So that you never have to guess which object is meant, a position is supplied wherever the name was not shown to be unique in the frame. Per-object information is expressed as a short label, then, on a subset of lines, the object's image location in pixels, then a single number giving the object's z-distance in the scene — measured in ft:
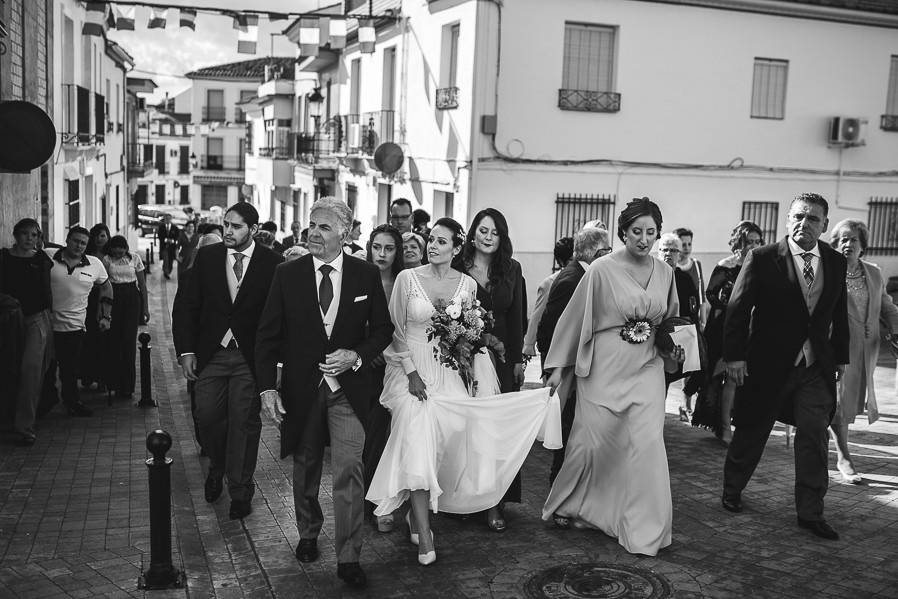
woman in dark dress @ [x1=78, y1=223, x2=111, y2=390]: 35.35
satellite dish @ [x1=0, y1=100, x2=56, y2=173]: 30.35
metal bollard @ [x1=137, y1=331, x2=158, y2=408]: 35.68
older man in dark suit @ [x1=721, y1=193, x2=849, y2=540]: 21.93
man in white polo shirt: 32.07
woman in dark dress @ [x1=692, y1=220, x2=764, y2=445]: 30.27
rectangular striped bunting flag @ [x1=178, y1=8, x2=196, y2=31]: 62.44
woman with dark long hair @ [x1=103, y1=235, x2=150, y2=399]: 36.11
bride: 19.76
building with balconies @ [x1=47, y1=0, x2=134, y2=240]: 57.41
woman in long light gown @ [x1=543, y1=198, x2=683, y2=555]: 20.56
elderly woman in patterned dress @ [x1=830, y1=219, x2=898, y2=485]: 26.32
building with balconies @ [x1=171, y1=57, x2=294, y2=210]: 244.83
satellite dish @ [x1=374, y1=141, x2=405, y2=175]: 71.87
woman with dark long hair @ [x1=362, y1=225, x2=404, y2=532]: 21.42
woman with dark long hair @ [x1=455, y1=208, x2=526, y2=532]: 22.72
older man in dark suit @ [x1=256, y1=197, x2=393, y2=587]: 18.80
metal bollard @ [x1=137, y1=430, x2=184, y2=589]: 18.08
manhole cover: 18.33
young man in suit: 22.97
